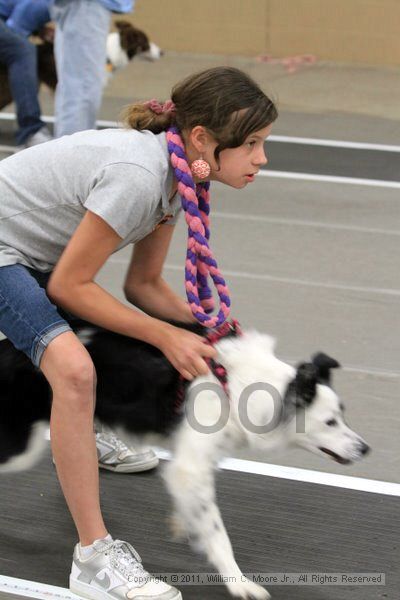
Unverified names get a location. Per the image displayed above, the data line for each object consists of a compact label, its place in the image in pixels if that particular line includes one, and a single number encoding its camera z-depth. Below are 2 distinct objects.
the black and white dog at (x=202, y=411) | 5.88
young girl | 5.69
